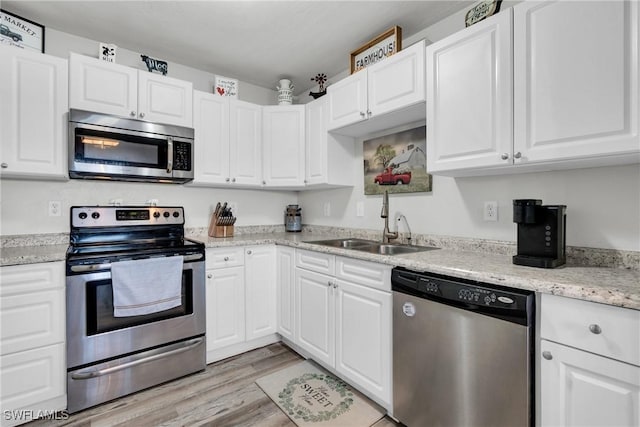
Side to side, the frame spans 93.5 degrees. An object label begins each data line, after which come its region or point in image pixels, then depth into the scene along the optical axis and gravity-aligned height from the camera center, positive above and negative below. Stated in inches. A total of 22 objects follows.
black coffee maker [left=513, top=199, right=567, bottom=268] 51.9 -3.6
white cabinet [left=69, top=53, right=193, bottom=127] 79.3 +34.4
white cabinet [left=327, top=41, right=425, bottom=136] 72.2 +31.7
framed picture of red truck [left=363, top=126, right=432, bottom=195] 85.6 +15.2
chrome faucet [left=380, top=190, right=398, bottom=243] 89.0 -2.2
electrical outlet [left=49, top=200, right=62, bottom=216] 85.6 +1.3
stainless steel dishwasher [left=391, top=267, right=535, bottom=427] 44.6 -23.7
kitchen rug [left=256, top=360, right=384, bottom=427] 66.6 -45.5
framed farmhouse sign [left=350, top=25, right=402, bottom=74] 81.0 +46.8
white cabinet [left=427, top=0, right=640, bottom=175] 44.5 +21.3
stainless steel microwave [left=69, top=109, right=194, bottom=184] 78.7 +18.1
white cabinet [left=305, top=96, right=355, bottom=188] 102.2 +20.9
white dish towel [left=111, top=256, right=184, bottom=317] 72.8 -18.4
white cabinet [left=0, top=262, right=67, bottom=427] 63.2 -28.1
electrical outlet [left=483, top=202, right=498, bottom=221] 70.6 +0.3
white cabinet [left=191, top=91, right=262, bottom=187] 99.7 +25.0
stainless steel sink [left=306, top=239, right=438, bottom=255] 83.6 -10.0
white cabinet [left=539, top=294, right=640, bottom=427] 36.4 -19.7
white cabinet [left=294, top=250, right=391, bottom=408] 66.2 -26.6
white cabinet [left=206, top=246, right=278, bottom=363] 90.4 -27.7
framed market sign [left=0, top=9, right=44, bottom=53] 75.4 +47.1
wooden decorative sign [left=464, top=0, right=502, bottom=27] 61.0 +41.9
